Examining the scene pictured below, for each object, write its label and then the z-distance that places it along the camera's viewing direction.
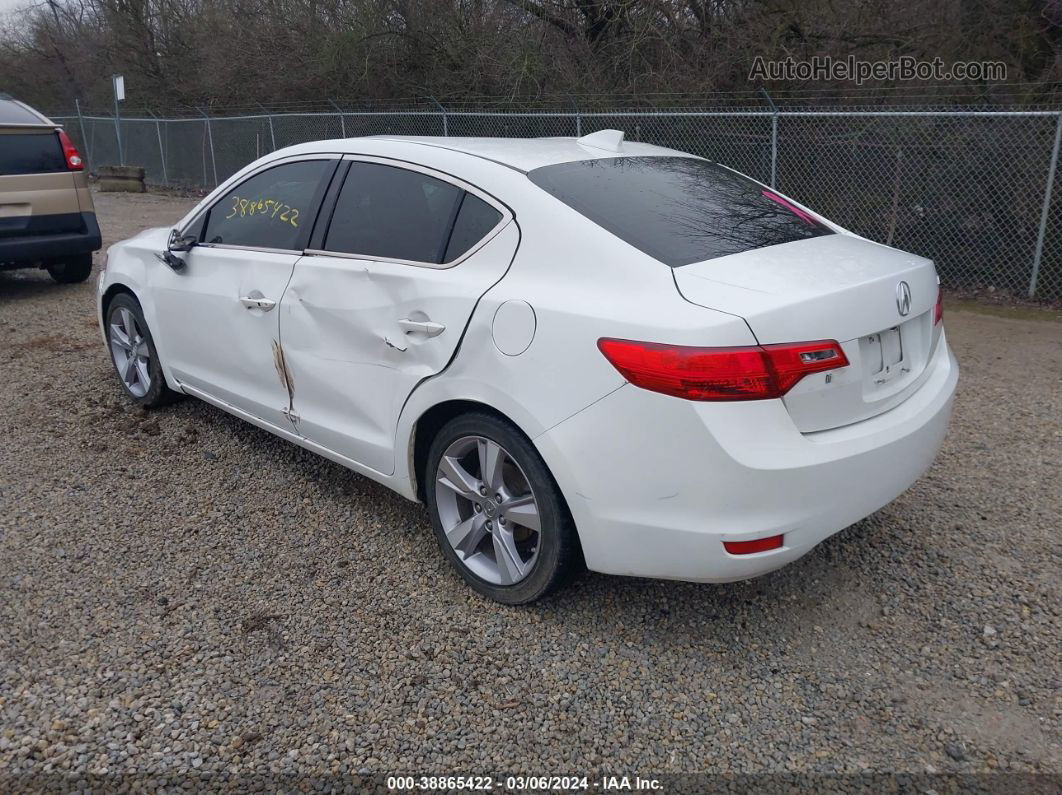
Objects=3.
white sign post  19.12
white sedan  2.56
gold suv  7.73
